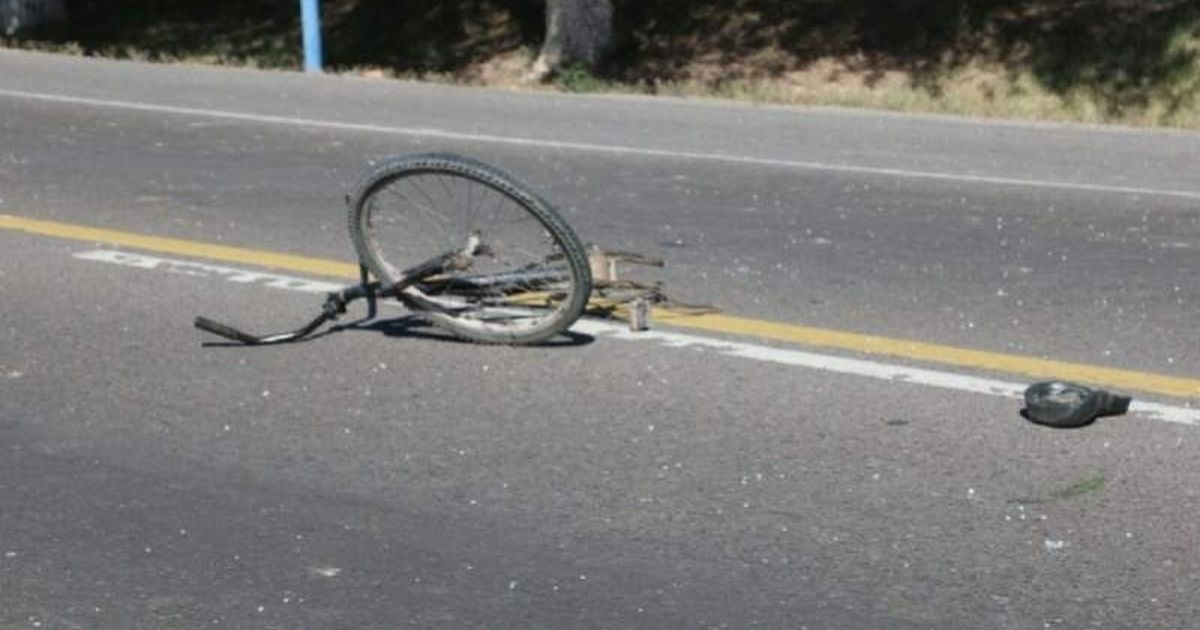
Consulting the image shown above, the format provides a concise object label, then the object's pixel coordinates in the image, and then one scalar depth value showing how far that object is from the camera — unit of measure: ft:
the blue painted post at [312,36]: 60.80
